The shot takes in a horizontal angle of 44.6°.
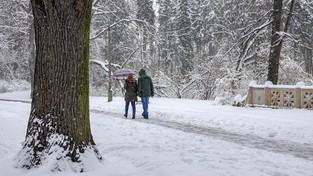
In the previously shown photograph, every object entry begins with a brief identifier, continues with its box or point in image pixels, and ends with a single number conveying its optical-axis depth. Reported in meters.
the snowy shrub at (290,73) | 22.61
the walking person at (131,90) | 14.02
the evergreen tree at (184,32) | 50.81
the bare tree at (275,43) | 18.08
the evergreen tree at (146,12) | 45.66
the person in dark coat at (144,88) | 13.91
